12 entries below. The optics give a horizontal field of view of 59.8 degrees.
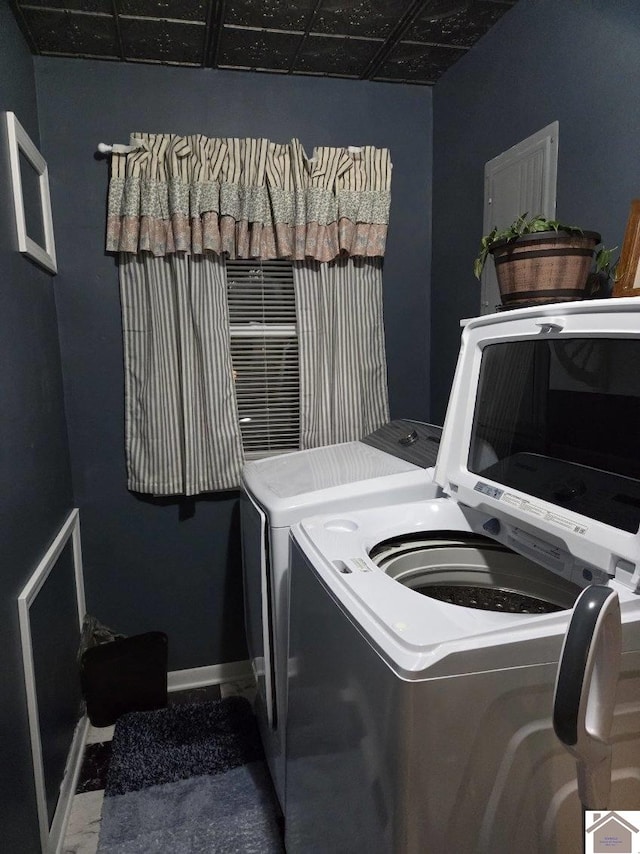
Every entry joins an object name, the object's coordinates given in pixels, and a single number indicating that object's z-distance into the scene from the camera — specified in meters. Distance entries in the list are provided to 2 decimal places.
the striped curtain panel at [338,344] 2.35
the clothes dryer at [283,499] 1.52
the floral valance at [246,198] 2.09
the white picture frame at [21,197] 1.64
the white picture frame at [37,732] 1.47
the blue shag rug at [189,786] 1.71
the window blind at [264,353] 2.37
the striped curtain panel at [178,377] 2.20
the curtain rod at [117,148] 2.06
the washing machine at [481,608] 0.81
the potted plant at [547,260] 1.31
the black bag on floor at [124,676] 2.14
